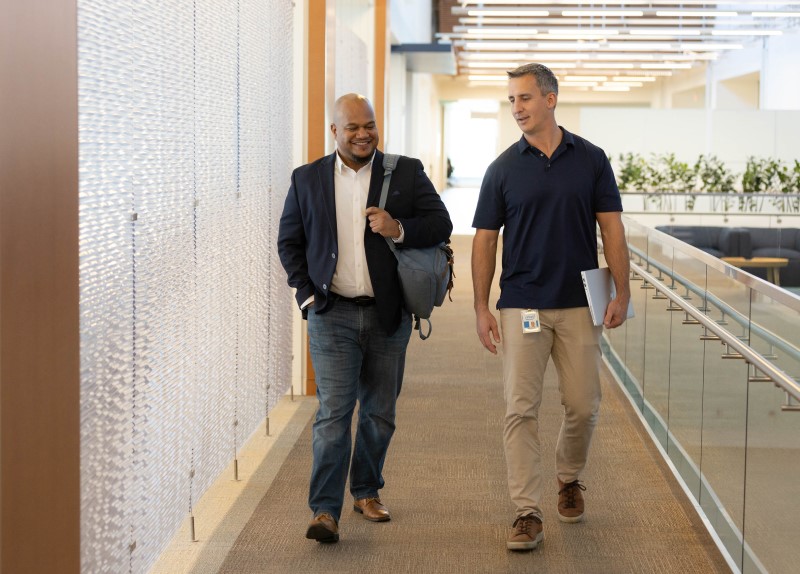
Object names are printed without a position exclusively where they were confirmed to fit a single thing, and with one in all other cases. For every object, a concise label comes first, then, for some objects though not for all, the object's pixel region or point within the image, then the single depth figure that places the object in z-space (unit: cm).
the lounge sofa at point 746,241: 1462
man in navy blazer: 401
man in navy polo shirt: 402
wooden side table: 1436
